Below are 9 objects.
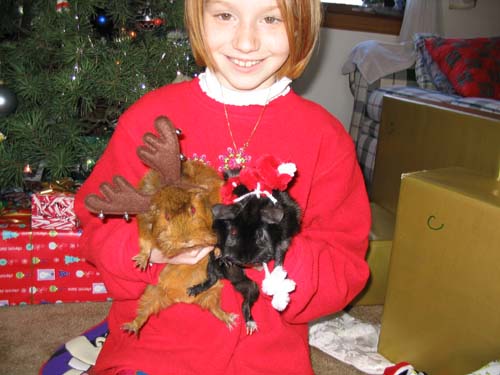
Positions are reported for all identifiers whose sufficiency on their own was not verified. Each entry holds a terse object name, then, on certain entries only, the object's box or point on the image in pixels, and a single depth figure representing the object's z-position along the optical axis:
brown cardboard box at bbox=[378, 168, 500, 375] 1.13
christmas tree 1.58
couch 2.34
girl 0.82
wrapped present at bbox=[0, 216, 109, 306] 1.59
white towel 2.59
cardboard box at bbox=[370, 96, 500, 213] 1.44
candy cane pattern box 1.57
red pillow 2.35
